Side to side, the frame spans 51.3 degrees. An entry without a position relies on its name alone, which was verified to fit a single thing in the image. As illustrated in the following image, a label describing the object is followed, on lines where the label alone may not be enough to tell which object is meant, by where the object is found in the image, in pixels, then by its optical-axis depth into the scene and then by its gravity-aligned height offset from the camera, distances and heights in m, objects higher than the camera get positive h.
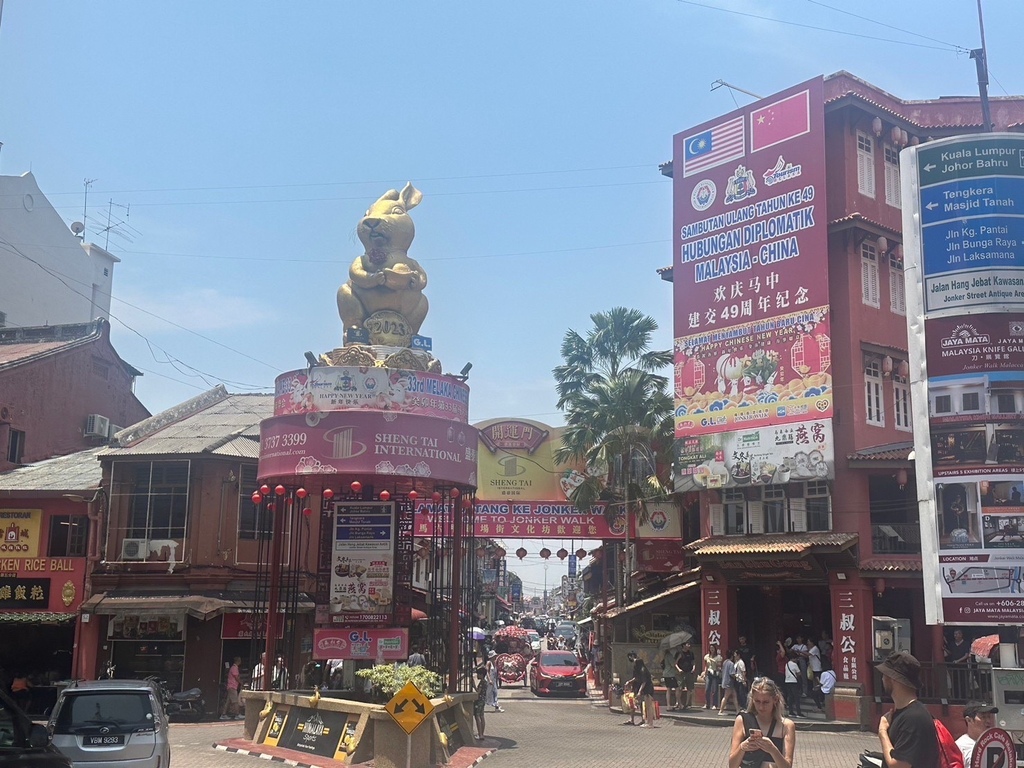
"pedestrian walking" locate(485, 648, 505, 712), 29.86 -2.89
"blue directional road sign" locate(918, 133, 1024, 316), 20.84 +7.15
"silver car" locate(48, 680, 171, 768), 13.67 -1.91
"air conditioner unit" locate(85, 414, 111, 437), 37.84 +5.32
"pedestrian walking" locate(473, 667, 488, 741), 22.12 -2.61
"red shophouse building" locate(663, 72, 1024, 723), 28.31 +5.85
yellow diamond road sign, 13.76 -1.60
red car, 36.88 -3.09
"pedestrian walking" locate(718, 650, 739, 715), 28.00 -2.51
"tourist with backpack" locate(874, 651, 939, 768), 6.89 -0.86
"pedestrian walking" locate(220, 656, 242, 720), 28.89 -3.04
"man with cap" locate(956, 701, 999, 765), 9.33 -1.15
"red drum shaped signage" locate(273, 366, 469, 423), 21.67 +3.85
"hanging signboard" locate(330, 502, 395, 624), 23.36 +0.41
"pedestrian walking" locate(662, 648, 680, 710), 29.50 -2.66
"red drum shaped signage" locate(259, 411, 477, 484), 21.28 +2.70
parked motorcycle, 28.20 -3.29
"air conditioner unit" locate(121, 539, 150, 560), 29.98 +0.78
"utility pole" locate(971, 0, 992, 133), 25.03 +12.24
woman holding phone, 7.58 -1.02
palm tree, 36.69 +5.52
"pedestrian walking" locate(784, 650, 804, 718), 27.17 -2.52
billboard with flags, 29.16 +9.04
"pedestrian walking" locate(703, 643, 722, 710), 29.50 -2.49
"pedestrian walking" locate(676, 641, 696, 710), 29.50 -2.51
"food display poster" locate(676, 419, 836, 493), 28.31 +3.60
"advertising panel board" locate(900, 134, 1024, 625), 20.28 +4.30
